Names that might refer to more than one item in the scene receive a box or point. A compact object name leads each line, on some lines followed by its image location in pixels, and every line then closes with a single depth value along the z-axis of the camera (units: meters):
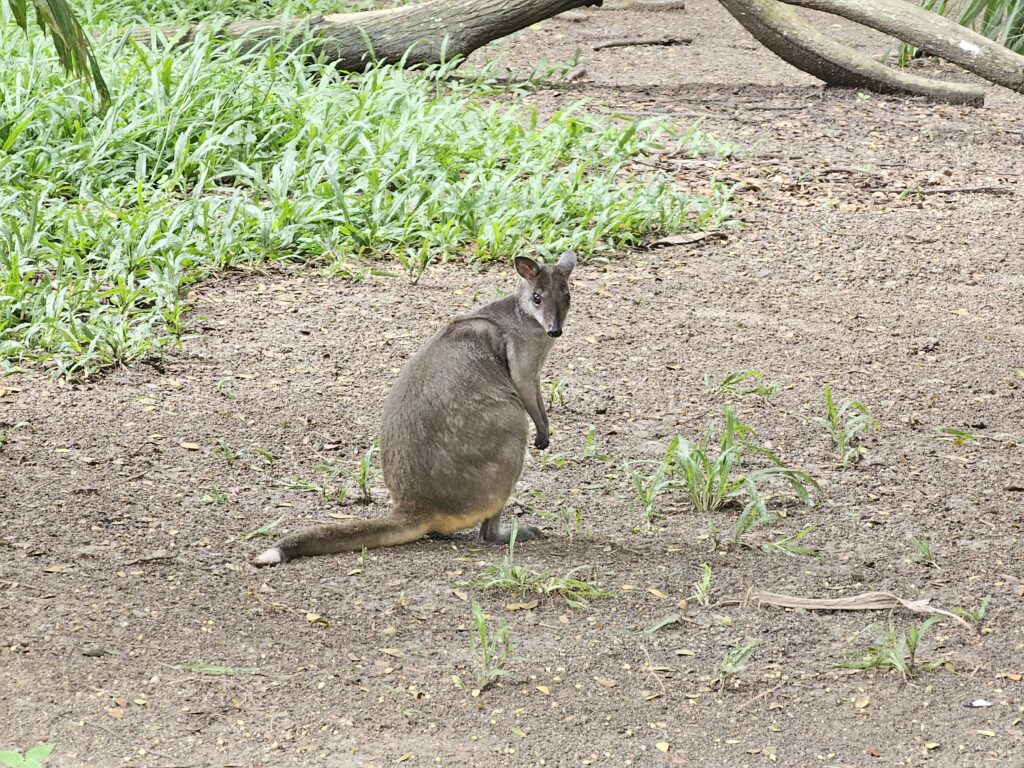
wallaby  8.53
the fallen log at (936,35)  20.94
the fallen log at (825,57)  21.19
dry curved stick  7.83
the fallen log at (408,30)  20.17
